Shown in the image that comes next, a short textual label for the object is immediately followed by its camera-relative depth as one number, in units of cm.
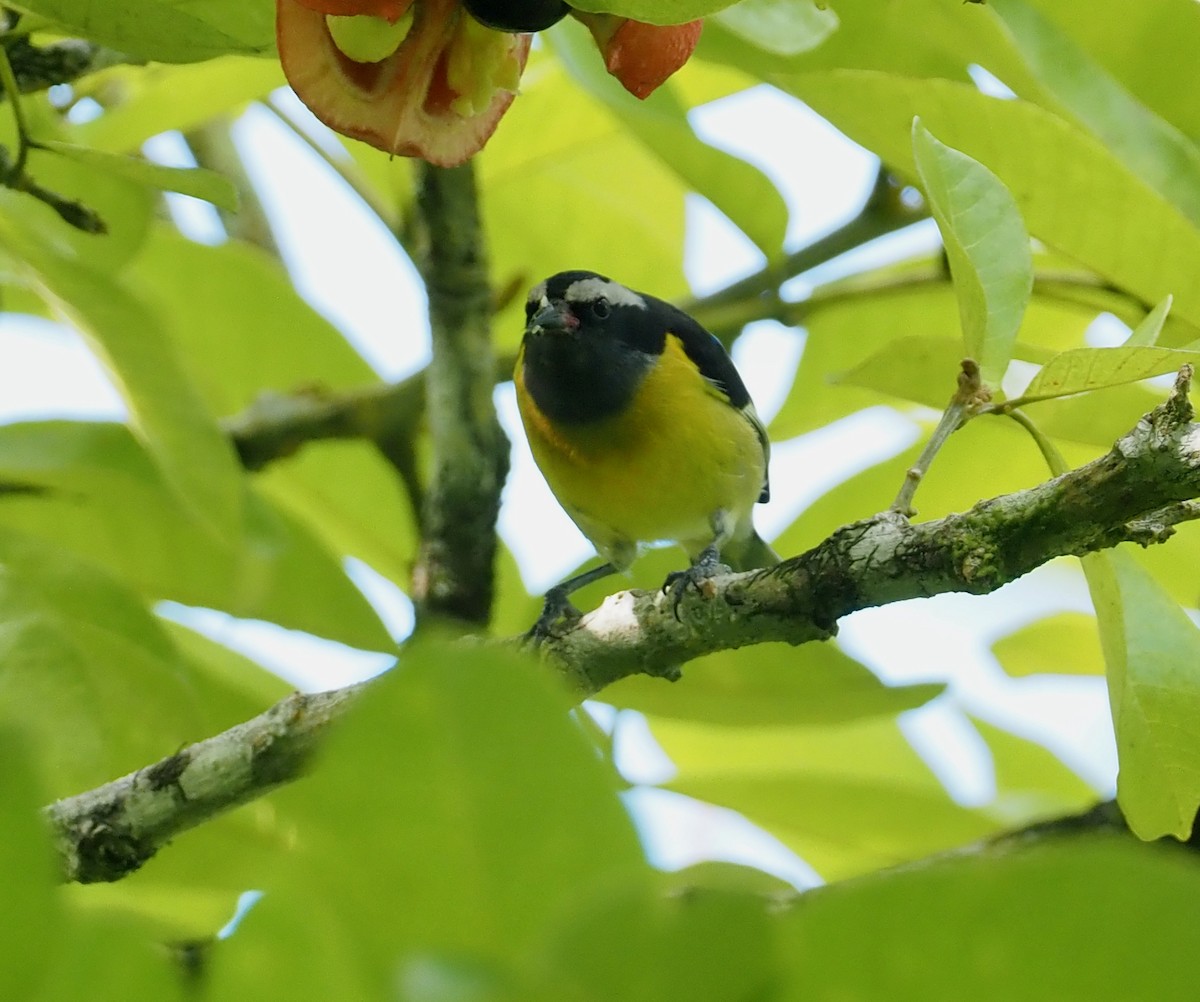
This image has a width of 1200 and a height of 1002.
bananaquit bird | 610
